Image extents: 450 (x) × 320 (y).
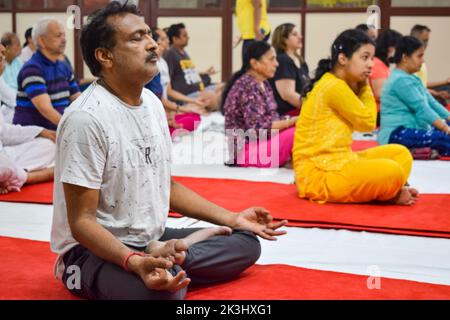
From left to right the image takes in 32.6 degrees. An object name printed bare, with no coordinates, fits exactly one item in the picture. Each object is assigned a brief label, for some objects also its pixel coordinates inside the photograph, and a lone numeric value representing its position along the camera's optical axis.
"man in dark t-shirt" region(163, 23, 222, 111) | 7.35
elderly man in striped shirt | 4.32
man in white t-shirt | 2.00
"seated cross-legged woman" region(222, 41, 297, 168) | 4.62
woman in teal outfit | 4.79
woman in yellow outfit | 3.47
